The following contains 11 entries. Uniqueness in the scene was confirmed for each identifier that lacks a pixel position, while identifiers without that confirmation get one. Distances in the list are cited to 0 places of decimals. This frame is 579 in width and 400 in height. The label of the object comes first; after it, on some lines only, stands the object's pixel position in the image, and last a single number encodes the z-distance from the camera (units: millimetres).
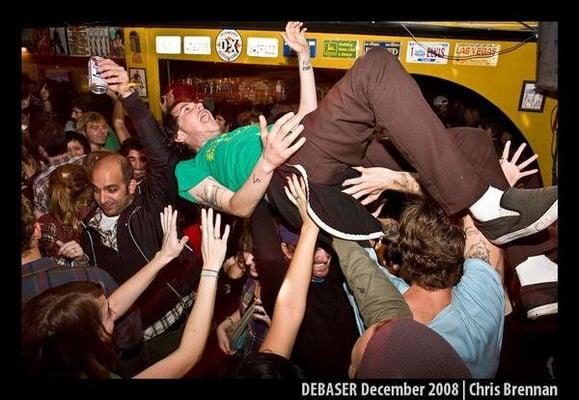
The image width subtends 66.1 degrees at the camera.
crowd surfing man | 1527
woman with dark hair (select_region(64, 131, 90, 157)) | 2790
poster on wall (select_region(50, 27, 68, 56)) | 2395
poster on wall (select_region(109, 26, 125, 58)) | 2391
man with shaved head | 2131
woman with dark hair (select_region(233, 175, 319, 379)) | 1425
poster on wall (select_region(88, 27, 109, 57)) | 2350
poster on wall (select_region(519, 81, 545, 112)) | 2230
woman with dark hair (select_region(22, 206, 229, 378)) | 1624
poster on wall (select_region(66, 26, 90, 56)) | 2344
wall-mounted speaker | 1856
